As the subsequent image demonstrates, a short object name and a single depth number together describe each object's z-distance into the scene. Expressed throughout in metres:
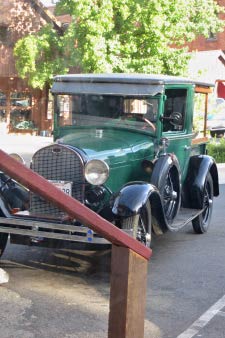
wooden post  2.52
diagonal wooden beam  2.29
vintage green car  5.40
